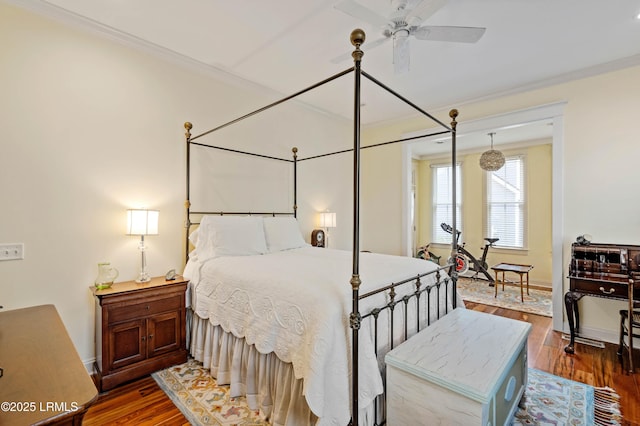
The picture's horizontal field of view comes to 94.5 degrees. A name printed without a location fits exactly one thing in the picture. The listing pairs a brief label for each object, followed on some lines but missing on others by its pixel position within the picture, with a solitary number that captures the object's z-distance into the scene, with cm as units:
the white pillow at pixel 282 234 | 333
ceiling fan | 192
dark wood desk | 275
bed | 155
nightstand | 219
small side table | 460
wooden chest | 140
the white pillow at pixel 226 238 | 283
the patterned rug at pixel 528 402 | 193
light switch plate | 210
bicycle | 539
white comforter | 151
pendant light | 498
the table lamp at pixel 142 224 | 250
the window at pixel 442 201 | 669
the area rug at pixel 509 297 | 425
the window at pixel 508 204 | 589
